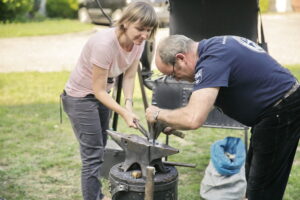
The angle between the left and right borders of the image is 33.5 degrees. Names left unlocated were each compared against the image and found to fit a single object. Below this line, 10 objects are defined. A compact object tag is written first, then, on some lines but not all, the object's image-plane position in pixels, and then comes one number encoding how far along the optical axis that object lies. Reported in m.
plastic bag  3.94
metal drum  2.84
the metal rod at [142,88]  4.70
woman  3.09
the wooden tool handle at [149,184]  2.66
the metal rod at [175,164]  3.06
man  2.57
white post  21.94
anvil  2.86
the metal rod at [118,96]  4.02
